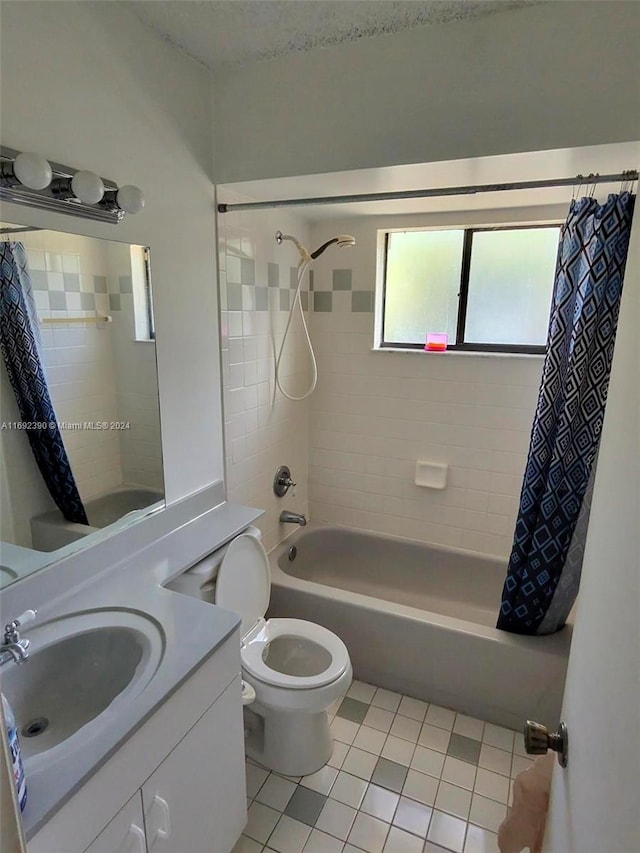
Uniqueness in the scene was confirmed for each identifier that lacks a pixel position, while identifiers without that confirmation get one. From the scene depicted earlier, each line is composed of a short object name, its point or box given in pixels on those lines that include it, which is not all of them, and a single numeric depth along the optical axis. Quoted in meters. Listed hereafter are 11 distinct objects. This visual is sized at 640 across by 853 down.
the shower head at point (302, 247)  2.33
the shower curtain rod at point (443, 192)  1.47
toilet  1.68
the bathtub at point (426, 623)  1.96
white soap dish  2.70
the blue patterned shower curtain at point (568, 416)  1.62
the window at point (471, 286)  2.49
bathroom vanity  0.93
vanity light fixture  1.10
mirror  1.27
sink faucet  1.01
